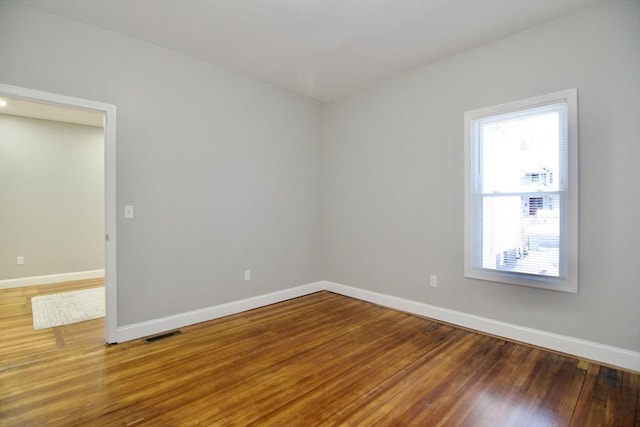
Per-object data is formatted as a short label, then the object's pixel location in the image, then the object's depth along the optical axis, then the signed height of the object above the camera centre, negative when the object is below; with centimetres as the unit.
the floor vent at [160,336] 295 -123
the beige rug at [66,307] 345 -121
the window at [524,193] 262 +20
